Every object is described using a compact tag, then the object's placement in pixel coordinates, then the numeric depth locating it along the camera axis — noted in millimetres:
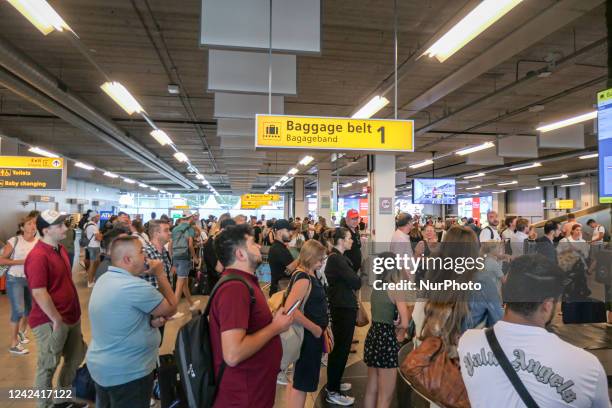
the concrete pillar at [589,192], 22766
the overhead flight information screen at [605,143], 2805
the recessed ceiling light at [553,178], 20938
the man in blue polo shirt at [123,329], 2197
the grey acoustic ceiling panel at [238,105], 7039
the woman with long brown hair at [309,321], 2928
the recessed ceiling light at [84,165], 16308
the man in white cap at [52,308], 2916
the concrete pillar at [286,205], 36266
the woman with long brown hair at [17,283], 4738
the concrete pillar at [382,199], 9805
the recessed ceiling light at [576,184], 23862
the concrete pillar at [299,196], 23328
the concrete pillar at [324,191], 17516
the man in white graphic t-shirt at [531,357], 1305
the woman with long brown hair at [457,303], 2393
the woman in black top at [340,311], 3553
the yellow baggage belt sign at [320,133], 4660
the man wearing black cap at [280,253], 5228
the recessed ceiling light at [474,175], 19744
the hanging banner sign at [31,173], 9523
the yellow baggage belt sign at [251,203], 21469
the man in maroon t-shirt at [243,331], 1682
